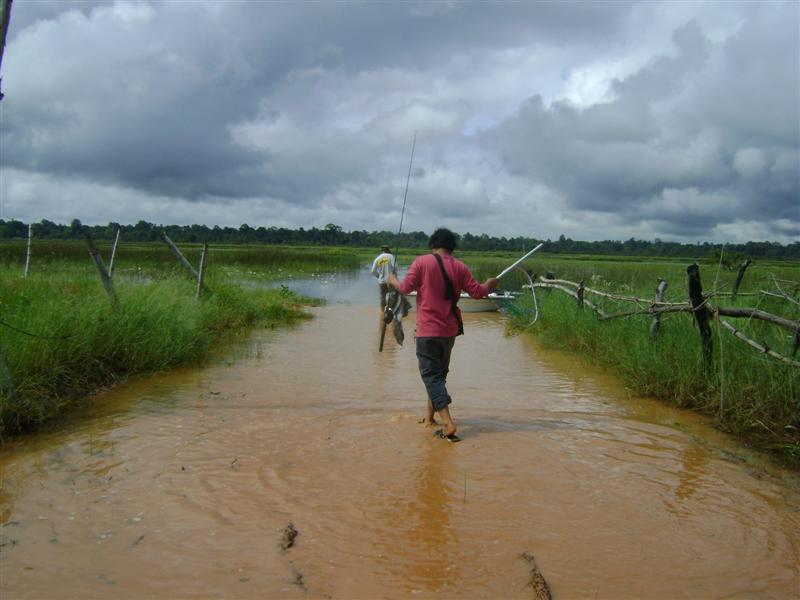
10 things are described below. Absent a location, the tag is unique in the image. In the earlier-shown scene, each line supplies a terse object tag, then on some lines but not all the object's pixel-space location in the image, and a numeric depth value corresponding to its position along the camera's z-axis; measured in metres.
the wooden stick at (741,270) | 8.02
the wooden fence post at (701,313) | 6.55
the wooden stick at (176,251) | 10.56
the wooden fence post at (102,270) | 7.83
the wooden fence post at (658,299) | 7.87
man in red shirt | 5.31
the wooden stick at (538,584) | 3.11
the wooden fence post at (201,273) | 11.37
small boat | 17.64
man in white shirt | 8.97
